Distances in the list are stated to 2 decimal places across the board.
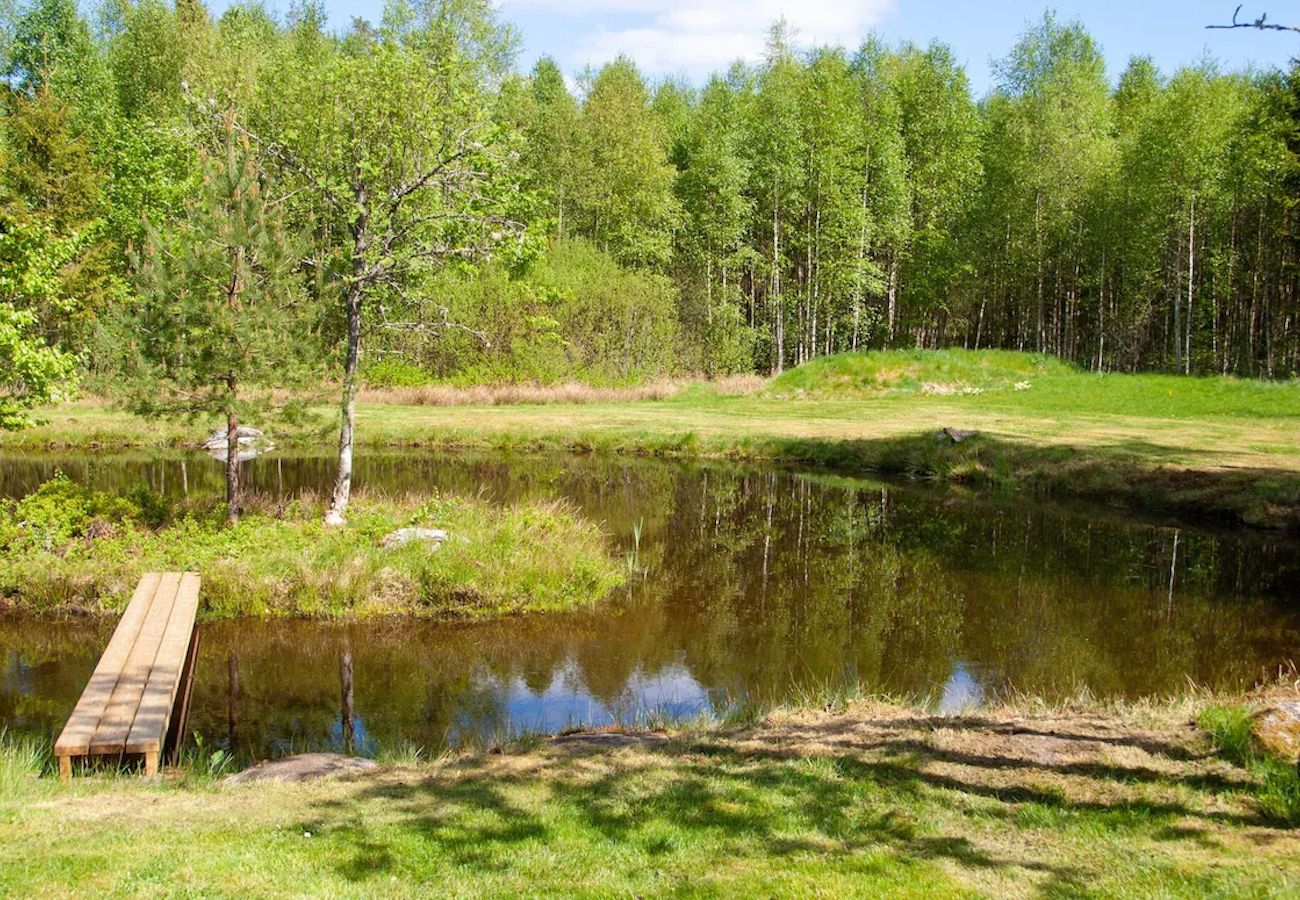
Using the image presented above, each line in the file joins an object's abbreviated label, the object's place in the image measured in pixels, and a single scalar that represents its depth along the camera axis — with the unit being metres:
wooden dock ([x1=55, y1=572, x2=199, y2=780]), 7.72
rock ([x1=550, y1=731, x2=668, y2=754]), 7.67
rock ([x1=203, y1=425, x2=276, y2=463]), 26.50
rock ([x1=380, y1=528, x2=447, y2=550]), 14.78
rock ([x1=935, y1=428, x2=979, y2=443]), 26.52
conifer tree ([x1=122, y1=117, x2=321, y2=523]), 14.81
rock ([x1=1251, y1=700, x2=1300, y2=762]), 6.40
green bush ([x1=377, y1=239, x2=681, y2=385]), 37.75
